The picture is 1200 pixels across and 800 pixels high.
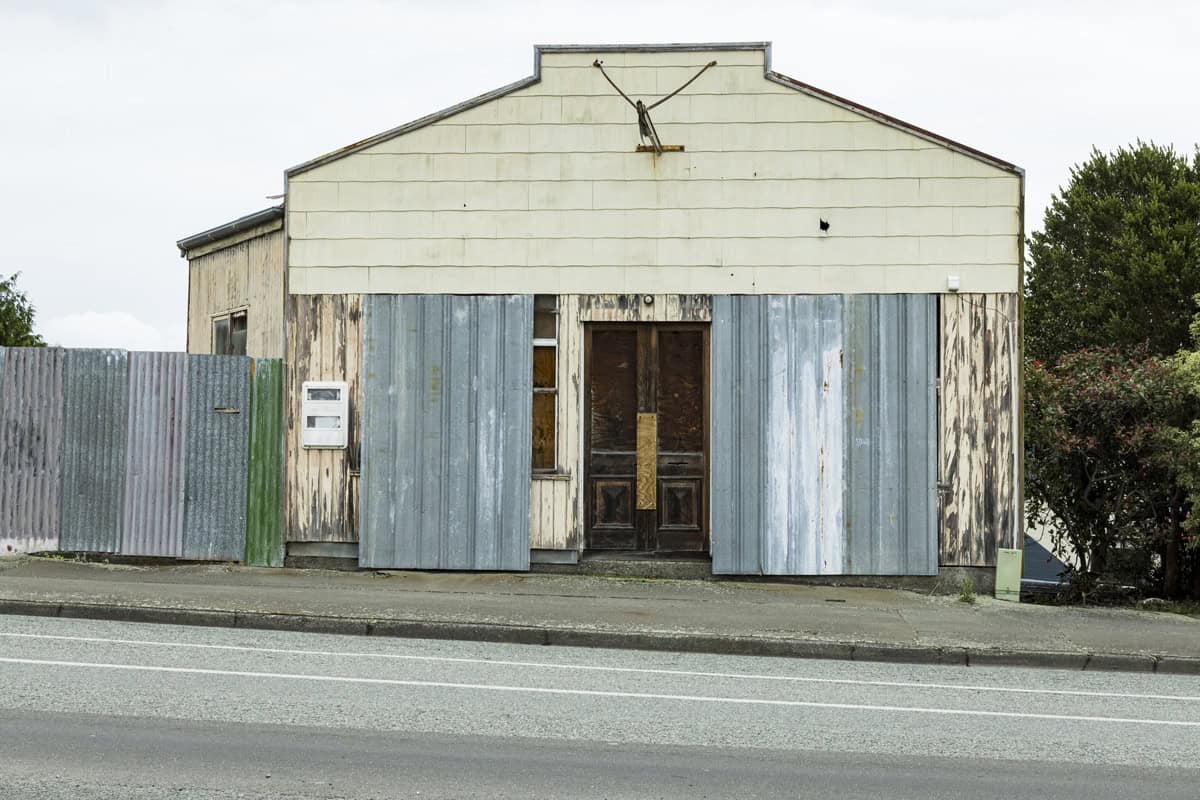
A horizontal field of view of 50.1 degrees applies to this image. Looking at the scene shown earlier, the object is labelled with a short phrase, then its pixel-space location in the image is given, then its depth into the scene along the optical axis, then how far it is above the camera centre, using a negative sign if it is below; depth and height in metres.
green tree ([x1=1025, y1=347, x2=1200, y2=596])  12.98 -0.08
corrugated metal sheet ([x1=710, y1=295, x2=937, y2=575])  12.89 +0.18
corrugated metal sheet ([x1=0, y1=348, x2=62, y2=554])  13.30 -0.20
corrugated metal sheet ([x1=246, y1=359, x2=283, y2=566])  13.35 -0.29
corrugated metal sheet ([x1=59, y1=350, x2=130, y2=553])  13.30 -0.07
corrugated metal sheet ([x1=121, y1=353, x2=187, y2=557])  13.30 -0.15
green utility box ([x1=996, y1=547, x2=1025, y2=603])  12.62 -1.19
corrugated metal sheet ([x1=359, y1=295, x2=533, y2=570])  13.14 +0.15
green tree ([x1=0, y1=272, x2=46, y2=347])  51.44 +5.21
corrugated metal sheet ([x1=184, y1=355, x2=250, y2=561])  13.32 -0.14
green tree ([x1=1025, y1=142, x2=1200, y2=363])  37.47 +6.01
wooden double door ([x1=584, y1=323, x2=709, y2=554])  13.23 +0.01
